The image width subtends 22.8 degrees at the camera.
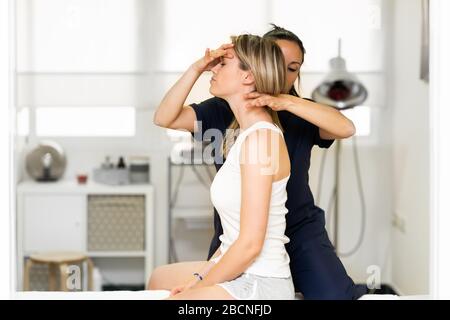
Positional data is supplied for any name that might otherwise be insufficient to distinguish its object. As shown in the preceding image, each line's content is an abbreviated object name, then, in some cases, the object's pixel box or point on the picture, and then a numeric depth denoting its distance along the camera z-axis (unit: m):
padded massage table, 4.07
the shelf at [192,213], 6.45
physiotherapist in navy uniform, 4.36
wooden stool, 6.21
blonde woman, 3.80
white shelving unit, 6.38
